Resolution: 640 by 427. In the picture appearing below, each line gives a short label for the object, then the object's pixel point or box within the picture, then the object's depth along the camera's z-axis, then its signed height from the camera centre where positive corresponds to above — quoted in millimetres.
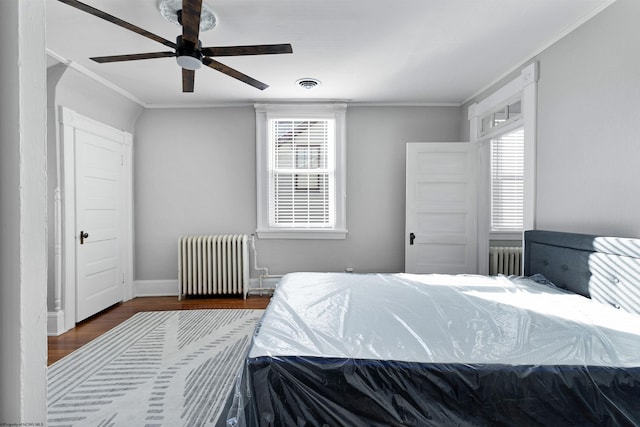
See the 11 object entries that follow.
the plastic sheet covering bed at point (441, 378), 1175 -676
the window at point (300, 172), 4020 +487
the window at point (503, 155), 2754 +612
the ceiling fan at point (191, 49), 1681 +1089
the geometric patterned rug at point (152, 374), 1772 -1209
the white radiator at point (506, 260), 3867 -664
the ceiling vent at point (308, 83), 3326 +1421
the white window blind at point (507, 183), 4125 +357
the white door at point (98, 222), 3205 -169
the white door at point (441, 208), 3656 +7
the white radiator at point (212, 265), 3846 -732
